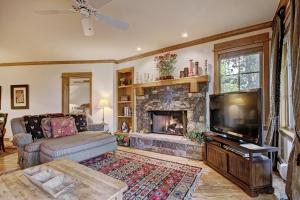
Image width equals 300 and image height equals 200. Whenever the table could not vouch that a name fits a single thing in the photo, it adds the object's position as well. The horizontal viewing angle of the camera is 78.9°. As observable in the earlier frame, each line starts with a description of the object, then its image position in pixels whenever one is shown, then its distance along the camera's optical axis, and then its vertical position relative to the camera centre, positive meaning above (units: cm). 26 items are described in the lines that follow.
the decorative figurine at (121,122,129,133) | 528 -81
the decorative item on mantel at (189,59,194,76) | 401 +70
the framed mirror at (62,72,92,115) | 805 +25
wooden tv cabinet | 223 -91
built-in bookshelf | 534 +10
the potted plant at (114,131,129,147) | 477 -102
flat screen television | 236 -23
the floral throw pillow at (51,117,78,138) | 360 -54
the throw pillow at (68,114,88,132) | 422 -50
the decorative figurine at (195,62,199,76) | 395 +68
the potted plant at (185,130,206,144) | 360 -73
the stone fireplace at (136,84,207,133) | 393 -7
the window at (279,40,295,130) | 270 +9
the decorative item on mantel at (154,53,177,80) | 434 +84
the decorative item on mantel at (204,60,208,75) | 387 +69
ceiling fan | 214 +109
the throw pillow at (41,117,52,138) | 358 -54
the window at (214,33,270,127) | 323 +67
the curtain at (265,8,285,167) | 279 +23
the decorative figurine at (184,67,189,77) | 410 +64
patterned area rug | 230 -118
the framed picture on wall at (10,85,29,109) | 577 +14
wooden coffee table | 145 -76
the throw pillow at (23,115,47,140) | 354 -51
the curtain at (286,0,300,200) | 170 -3
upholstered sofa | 305 -81
